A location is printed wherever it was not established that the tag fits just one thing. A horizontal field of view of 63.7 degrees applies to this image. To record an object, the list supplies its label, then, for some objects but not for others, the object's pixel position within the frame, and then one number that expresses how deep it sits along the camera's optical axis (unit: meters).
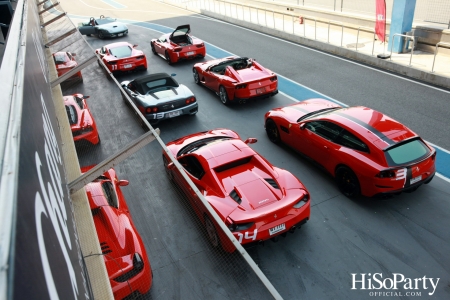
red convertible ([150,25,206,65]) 16.45
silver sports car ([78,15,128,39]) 22.75
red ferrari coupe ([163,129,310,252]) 5.48
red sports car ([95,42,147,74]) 14.47
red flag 15.74
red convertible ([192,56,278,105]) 11.39
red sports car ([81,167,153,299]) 3.74
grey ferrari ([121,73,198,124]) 10.02
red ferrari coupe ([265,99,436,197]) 6.56
